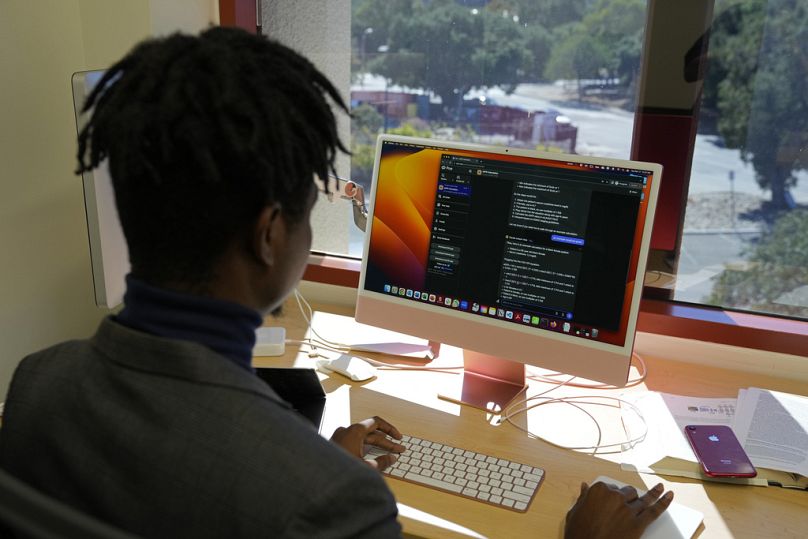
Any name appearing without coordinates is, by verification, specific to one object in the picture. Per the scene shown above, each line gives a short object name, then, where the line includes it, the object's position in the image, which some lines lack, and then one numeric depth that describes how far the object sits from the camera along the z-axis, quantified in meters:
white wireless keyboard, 1.17
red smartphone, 1.23
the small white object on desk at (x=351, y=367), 1.56
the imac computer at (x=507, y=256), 1.35
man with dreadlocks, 0.68
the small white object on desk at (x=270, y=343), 1.68
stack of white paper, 1.26
